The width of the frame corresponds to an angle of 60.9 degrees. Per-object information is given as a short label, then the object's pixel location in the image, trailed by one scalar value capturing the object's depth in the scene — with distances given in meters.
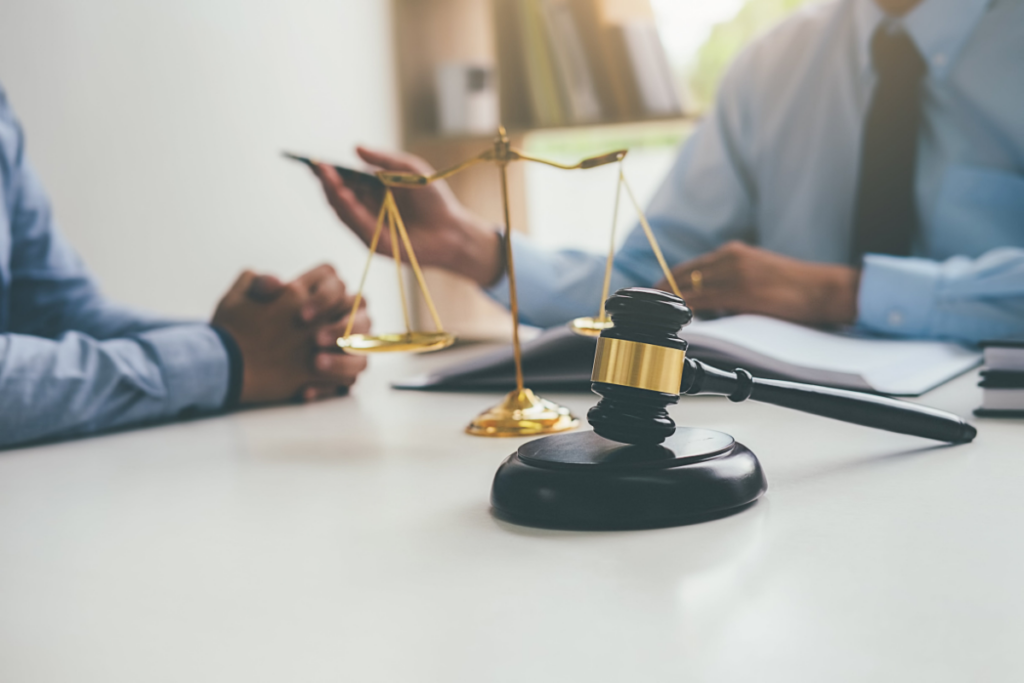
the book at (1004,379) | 0.82
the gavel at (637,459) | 0.52
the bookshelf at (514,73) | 2.35
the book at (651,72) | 2.32
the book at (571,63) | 2.38
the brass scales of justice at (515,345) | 0.82
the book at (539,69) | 2.43
